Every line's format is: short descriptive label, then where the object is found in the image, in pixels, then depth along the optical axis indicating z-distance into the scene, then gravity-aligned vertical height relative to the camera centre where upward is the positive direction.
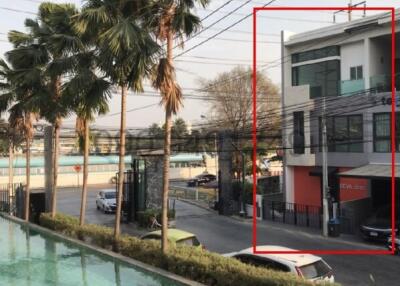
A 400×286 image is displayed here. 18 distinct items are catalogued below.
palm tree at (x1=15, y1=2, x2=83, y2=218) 18.45 +4.39
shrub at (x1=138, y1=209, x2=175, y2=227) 24.64 -2.55
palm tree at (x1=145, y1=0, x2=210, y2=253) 13.09 +3.38
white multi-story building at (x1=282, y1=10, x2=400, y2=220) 26.34 +2.94
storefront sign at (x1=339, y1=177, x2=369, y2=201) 27.63 -1.46
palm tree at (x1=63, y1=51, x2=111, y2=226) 16.61 +2.44
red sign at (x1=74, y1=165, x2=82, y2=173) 58.71 -0.50
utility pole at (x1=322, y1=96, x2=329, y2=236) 22.30 -1.62
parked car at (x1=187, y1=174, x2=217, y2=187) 56.84 -1.94
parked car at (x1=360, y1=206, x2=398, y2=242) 20.16 -2.62
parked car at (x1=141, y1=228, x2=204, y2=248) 15.16 -2.26
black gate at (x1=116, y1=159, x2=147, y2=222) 26.08 -1.37
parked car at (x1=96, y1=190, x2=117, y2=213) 32.75 -2.45
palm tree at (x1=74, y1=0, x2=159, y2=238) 13.33 +3.20
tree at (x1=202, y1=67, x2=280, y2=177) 48.94 +6.19
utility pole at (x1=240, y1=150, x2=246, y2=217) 28.50 -2.26
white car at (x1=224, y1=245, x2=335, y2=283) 11.13 -2.30
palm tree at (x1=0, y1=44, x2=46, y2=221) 21.88 +3.57
